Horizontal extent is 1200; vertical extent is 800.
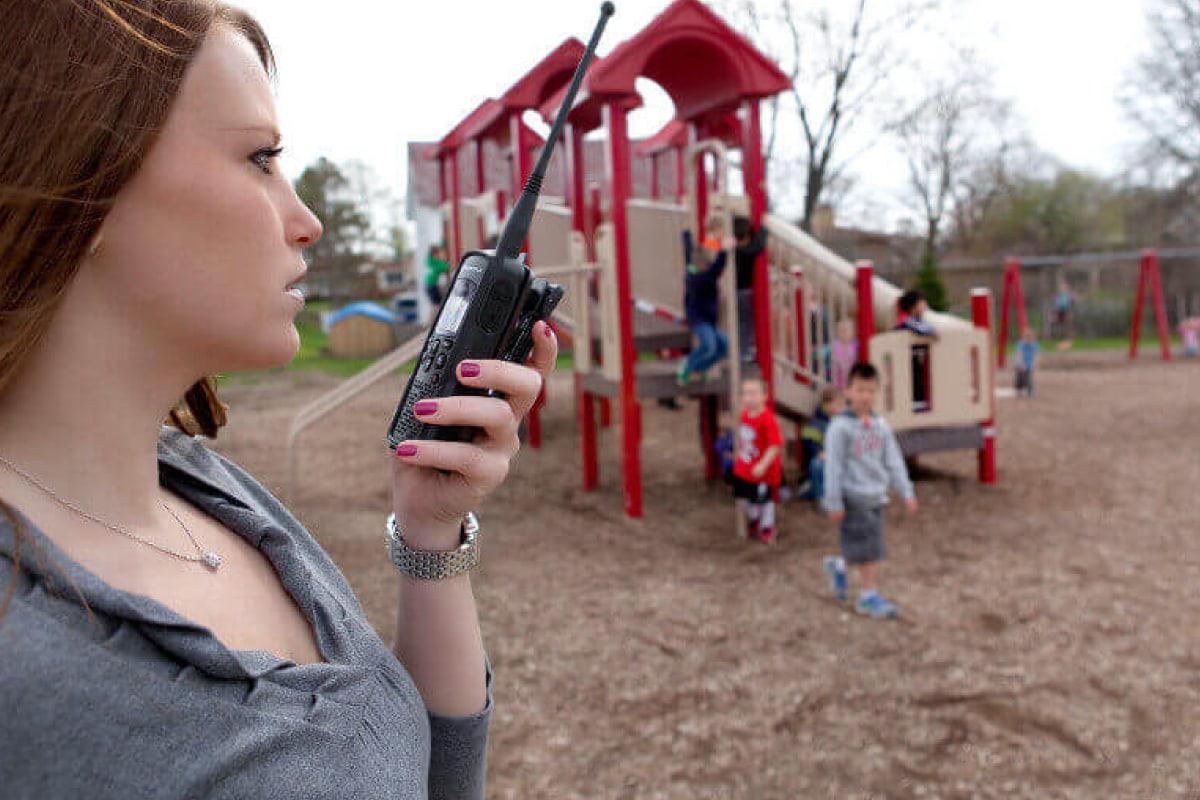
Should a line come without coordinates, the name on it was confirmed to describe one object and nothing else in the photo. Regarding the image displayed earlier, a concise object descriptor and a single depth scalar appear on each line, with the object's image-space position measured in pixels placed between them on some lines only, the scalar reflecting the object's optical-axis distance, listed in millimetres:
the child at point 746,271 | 6836
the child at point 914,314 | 7625
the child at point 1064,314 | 20609
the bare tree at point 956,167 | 26344
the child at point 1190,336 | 17000
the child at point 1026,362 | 13125
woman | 670
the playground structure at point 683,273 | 6844
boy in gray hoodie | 4996
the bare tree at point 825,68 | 20609
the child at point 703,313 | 7066
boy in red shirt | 6219
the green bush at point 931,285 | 18562
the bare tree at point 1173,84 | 24484
